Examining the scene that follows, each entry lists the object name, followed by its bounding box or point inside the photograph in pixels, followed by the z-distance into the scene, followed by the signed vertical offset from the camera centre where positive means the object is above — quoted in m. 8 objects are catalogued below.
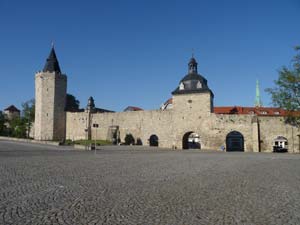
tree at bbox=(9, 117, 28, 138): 52.78 +1.54
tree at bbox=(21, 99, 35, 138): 53.41 +4.00
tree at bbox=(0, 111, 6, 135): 56.47 +1.85
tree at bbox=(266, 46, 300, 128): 28.80 +4.52
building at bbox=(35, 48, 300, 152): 30.91 +1.90
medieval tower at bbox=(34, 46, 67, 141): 43.38 +5.09
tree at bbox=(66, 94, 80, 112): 47.84 +6.17
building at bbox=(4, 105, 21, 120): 82.77 +7.44
